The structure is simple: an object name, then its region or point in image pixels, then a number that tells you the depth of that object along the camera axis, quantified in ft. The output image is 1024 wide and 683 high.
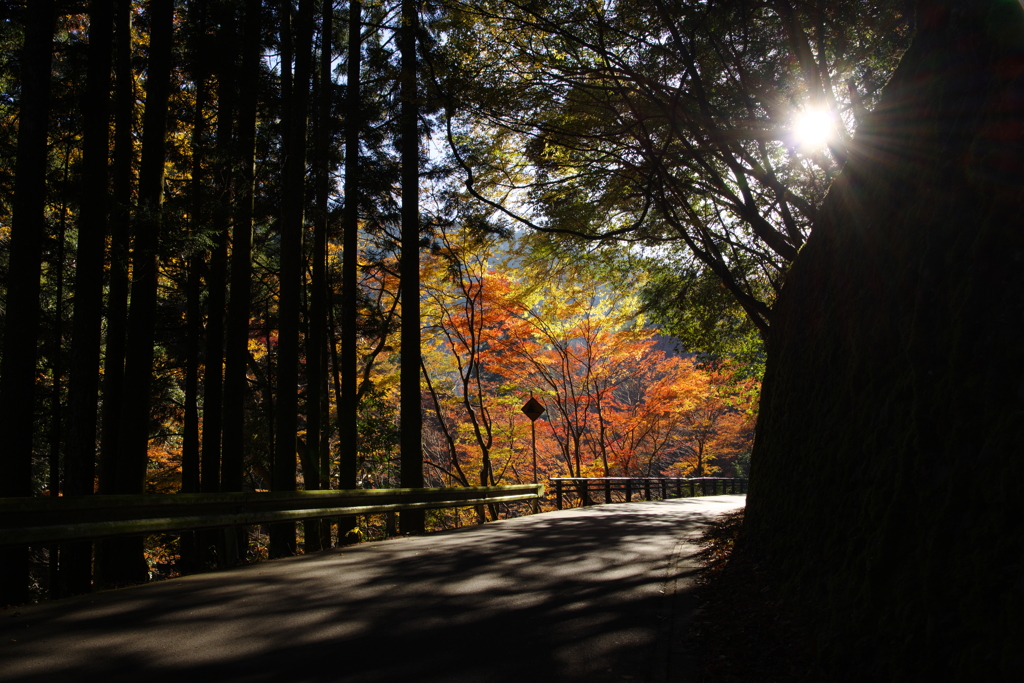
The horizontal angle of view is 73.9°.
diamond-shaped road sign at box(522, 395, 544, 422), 63.31
